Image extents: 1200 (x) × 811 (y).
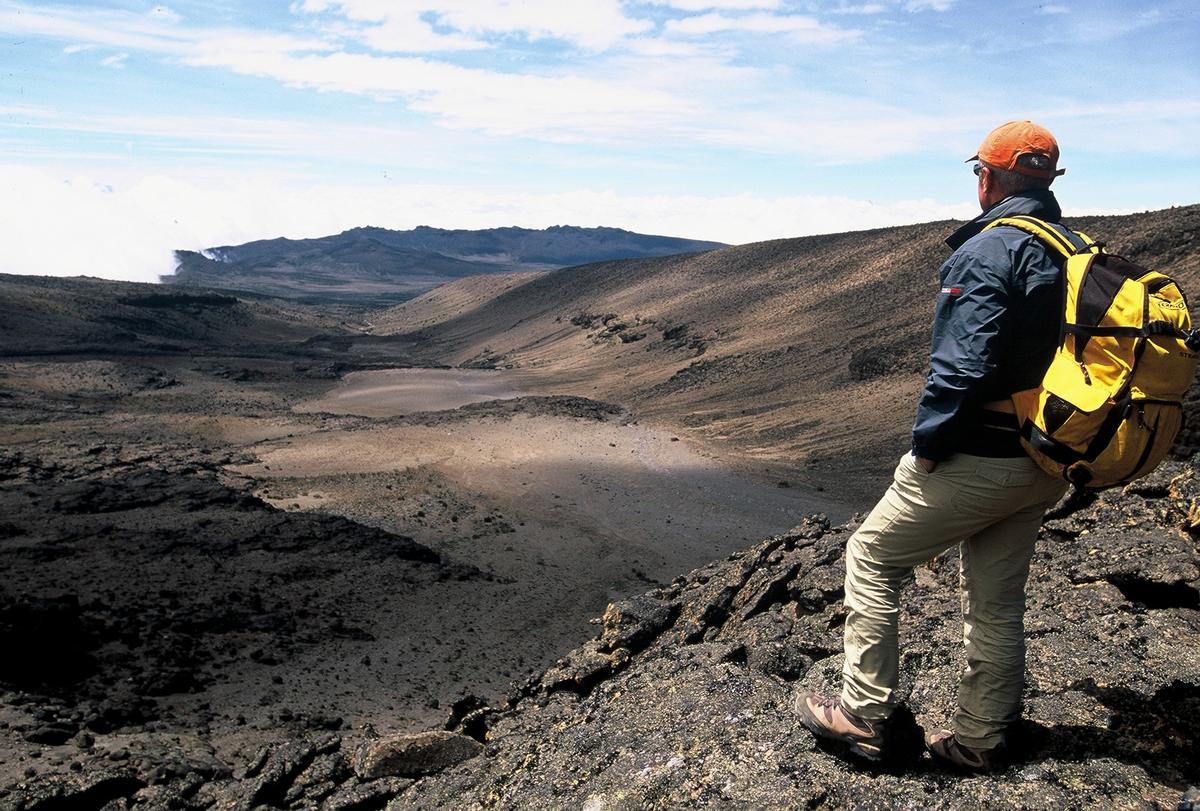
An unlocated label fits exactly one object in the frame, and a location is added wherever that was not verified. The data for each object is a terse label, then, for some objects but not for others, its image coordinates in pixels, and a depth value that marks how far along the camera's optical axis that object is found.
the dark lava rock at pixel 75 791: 5.67
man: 2.88
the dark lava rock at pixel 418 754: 5.38
